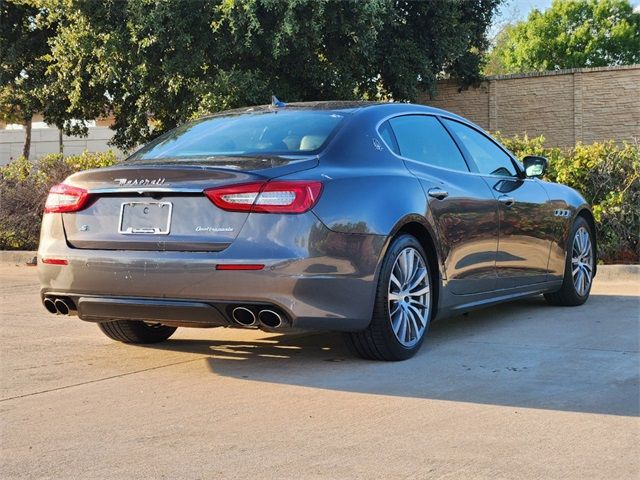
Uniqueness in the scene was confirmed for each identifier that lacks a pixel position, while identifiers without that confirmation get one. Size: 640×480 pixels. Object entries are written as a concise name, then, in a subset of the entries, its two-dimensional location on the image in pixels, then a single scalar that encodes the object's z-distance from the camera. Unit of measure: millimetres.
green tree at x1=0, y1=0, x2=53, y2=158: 26625
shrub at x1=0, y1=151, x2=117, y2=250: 13391
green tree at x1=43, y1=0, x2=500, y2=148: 20672
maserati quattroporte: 4738
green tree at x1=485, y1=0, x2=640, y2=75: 48375
